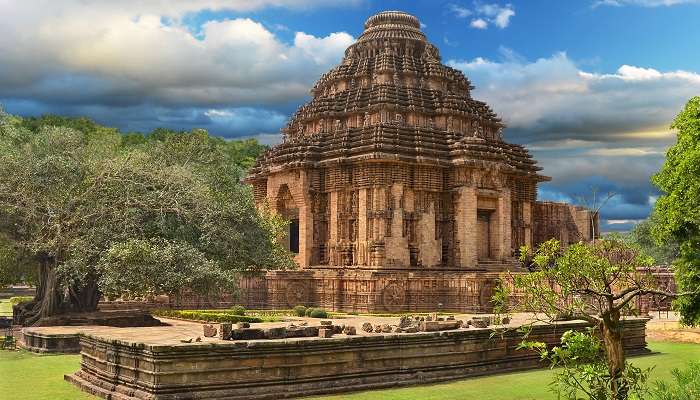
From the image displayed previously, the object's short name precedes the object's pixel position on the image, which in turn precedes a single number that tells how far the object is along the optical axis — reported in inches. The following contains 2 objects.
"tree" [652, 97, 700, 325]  717.9
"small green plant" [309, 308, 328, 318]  1127.6
